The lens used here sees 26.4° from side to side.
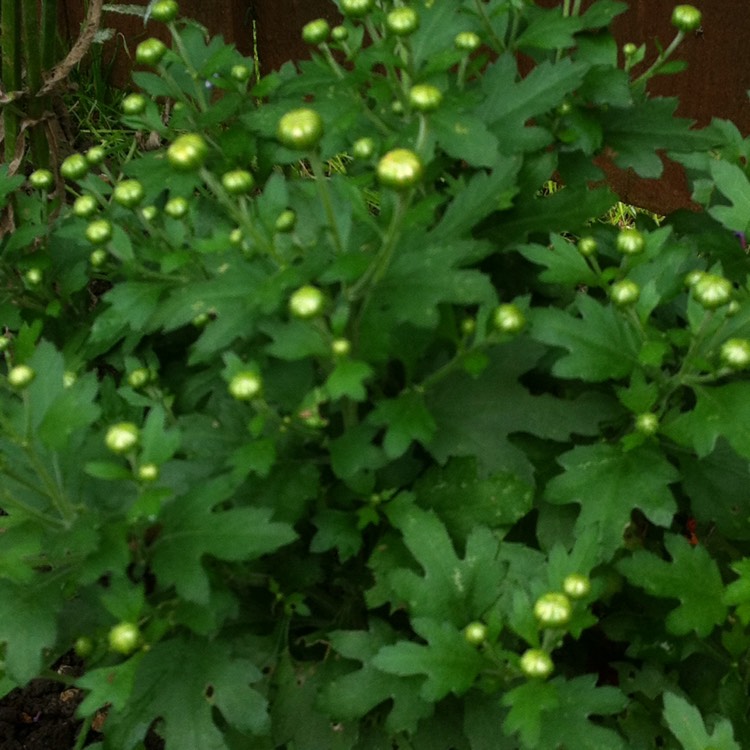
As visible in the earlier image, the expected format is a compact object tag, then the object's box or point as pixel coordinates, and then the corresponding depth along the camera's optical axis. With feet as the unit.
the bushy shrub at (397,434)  1.71
